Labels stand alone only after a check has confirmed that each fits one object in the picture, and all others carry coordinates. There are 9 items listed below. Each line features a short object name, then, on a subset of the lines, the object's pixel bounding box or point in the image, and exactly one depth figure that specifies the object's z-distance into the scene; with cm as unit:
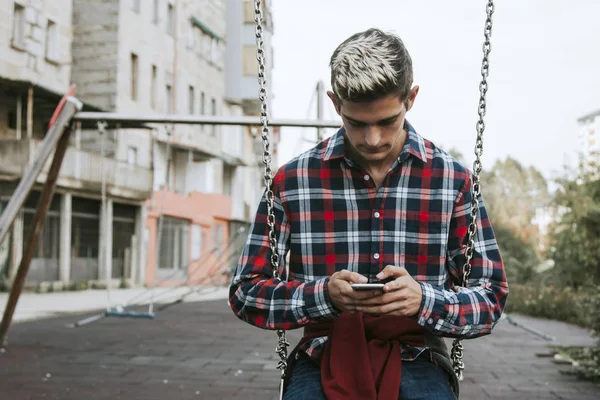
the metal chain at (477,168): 258
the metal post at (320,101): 1298
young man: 238
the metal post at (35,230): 851
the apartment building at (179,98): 2936
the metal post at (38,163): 738
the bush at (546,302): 1523
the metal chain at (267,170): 264
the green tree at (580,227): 1074
